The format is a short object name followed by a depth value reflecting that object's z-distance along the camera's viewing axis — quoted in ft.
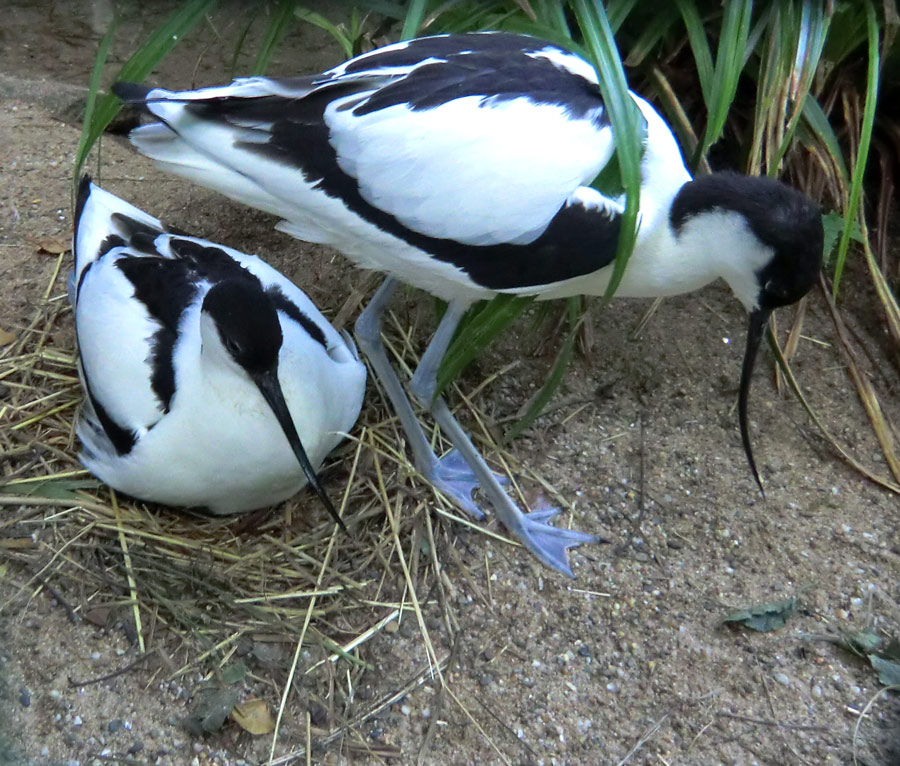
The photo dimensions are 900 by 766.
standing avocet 2.55
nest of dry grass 2.66
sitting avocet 2.69
